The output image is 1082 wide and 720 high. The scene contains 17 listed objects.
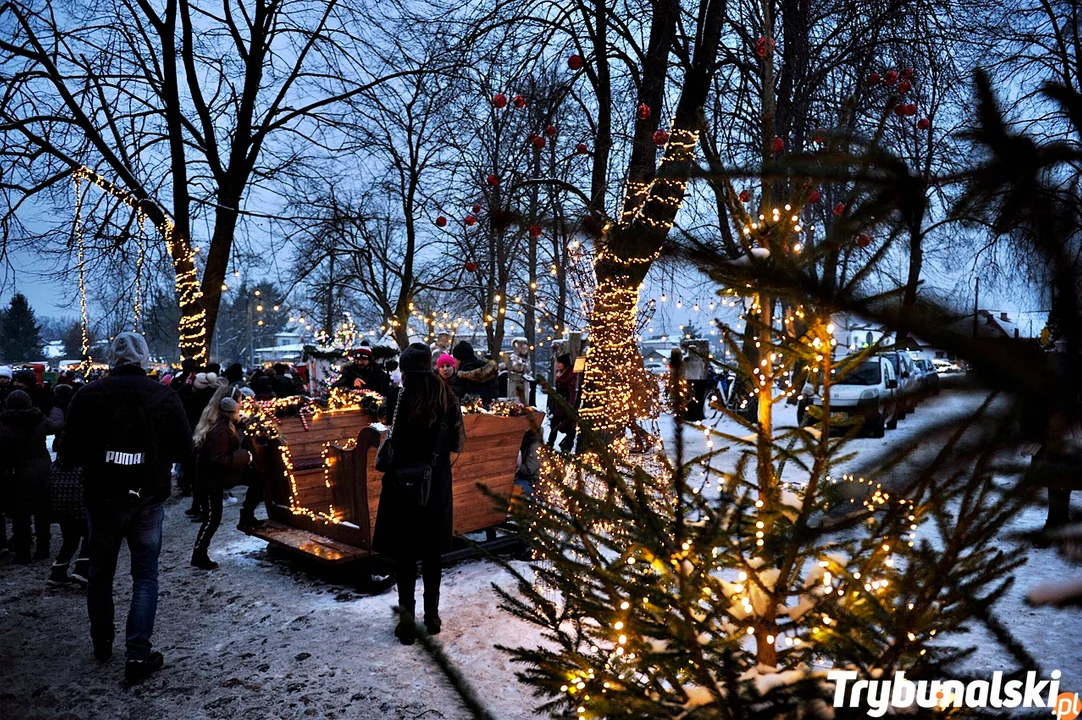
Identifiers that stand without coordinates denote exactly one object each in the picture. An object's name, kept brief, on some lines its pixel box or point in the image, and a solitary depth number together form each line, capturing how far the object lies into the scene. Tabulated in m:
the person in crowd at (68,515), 6.73
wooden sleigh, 6.53
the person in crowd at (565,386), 11.70
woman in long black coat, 5.27
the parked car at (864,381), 16.89
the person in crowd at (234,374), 11.23
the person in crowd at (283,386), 12.22
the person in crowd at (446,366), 8.86
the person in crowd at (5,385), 9.09
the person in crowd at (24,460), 7.16
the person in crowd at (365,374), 11.22
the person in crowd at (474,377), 10.47
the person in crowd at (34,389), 7.98
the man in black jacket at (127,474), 4.71
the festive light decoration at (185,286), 13.18
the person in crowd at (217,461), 7.22
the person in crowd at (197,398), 9.30
